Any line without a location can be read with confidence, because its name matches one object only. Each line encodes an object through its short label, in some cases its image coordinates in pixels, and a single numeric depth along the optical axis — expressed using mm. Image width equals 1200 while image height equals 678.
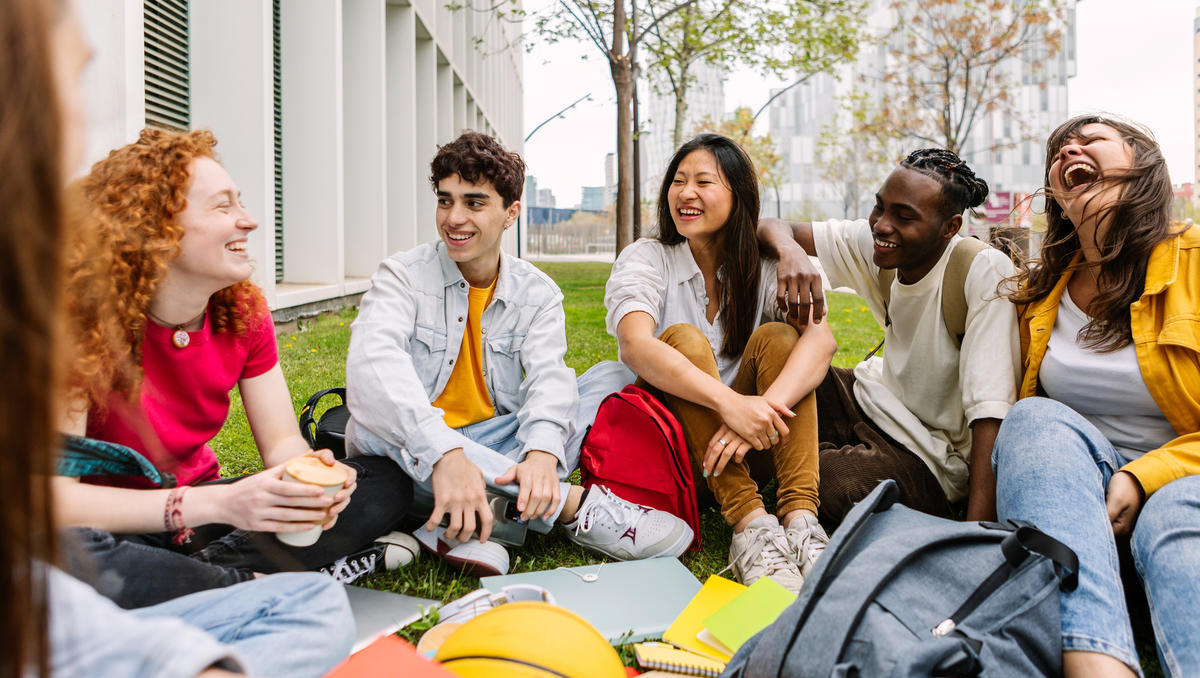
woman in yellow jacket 1892
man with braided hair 3154
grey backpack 1719
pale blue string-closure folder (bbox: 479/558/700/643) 2367
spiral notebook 2090
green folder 2180
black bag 3207
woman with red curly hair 1983
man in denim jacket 2768
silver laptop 2273
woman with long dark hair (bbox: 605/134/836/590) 2939
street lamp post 18234
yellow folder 2209
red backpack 3066
